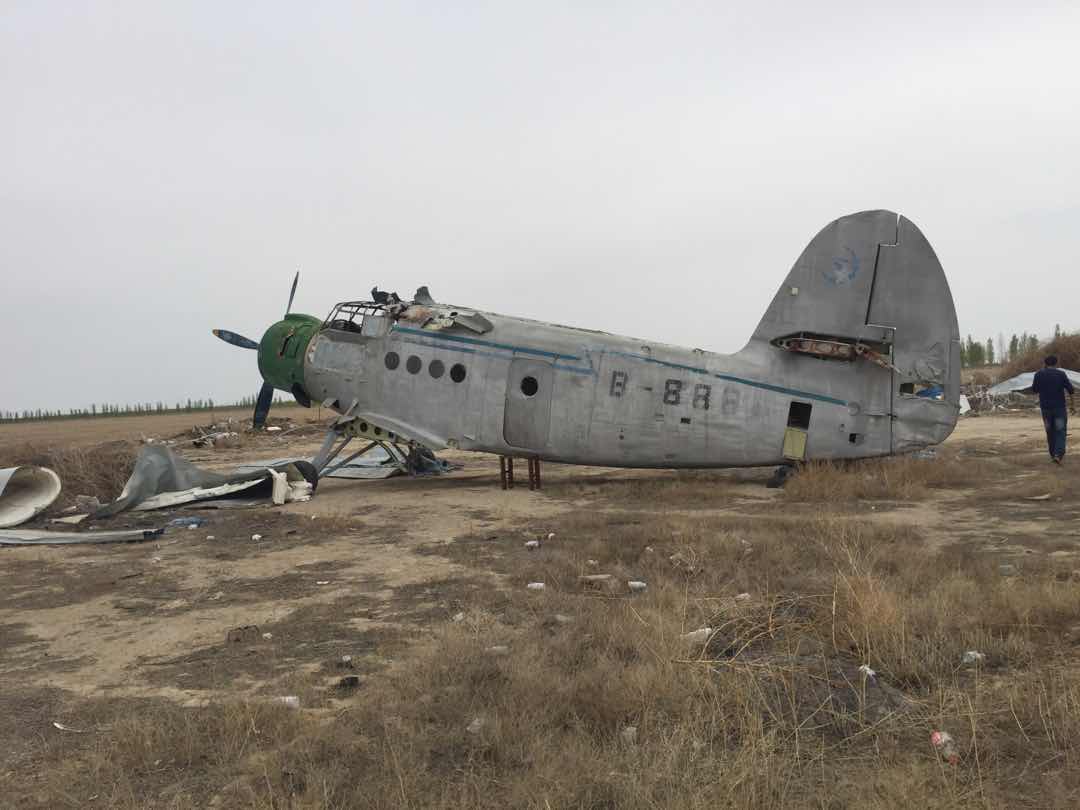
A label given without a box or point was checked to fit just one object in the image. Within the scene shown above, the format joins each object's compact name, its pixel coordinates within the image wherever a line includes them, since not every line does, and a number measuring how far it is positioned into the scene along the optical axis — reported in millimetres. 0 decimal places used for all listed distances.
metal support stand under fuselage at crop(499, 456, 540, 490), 14172
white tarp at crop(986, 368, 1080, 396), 30344
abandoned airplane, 12562
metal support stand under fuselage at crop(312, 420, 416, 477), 14352
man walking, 13828
